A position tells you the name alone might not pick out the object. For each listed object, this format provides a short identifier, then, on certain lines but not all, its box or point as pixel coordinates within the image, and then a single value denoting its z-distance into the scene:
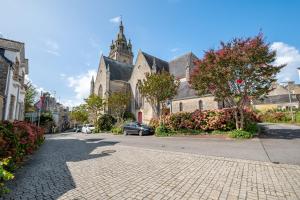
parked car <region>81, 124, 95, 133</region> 31.36
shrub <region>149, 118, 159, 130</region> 20.85
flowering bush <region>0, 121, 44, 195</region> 5.33
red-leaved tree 11.57
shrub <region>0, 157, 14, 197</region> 2.75
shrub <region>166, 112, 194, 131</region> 16.72
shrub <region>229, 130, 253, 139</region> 12.12
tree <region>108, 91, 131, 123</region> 29.20
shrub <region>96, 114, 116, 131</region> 30.34
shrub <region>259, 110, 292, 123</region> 28.41
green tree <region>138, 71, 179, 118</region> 19.19
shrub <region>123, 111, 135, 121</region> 36.01
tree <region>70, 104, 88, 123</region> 50.26
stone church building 27.59
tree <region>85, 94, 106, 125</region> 33.88
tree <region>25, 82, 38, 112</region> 33.04
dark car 20.02
